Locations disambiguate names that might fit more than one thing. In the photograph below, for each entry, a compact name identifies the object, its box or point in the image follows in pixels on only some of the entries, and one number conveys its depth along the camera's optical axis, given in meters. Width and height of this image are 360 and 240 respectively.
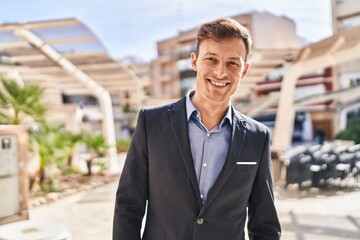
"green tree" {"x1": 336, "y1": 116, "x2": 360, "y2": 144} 7.82
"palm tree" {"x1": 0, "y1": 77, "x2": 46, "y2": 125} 6.46
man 1.04
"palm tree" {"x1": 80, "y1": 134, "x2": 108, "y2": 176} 9.02
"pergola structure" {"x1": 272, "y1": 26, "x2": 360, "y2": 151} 6.55
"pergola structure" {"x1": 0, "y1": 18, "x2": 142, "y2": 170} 7.47
